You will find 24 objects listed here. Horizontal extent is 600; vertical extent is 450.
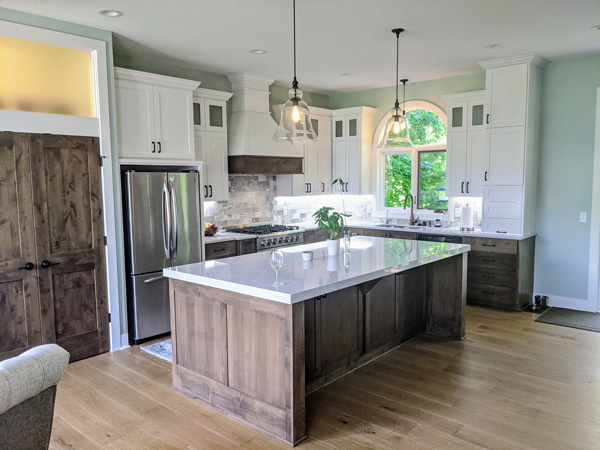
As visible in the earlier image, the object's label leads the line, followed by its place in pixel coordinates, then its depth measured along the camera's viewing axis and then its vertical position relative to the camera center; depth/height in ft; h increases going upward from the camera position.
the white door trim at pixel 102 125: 12.26 +1.65
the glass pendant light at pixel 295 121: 11.11 +1.51
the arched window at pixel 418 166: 21.40 +0.79
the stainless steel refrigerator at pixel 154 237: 14.44 -1.65
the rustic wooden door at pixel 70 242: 12.65 -1.55
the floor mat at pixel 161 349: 13.74 -4.94
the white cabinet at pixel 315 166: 21.97 +0.84
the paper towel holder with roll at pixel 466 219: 19.35 -1.50
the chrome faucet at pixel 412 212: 21.88 -1.35
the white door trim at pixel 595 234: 16.96 -1.93
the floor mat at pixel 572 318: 15.93 -4.83
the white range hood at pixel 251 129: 19.06 +2.29
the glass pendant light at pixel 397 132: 12.50 +1.35
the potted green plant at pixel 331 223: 12.09 -1.01
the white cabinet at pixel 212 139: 17.79 +1.77
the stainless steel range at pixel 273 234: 18.70 -2.05
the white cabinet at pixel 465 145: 18.95 +1.52
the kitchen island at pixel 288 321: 9.10 -3.18
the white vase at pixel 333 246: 12.73 -1.68
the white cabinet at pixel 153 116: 14.52 +2.26
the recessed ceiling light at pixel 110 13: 11.88 +4.41
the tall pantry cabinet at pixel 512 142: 17.13 +1.49
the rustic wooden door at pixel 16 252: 12.01 -1.69
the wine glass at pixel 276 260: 9.84 -1.57
